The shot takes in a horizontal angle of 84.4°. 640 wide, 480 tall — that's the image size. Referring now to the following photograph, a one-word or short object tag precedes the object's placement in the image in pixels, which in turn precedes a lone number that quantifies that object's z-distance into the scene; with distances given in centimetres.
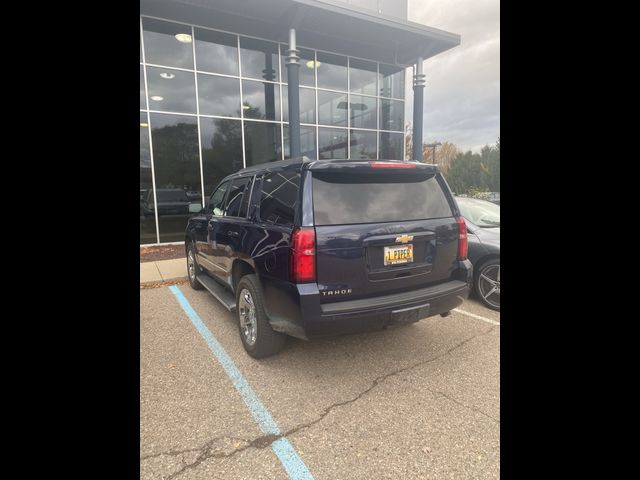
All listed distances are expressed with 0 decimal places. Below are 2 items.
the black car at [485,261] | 484
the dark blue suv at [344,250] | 276
